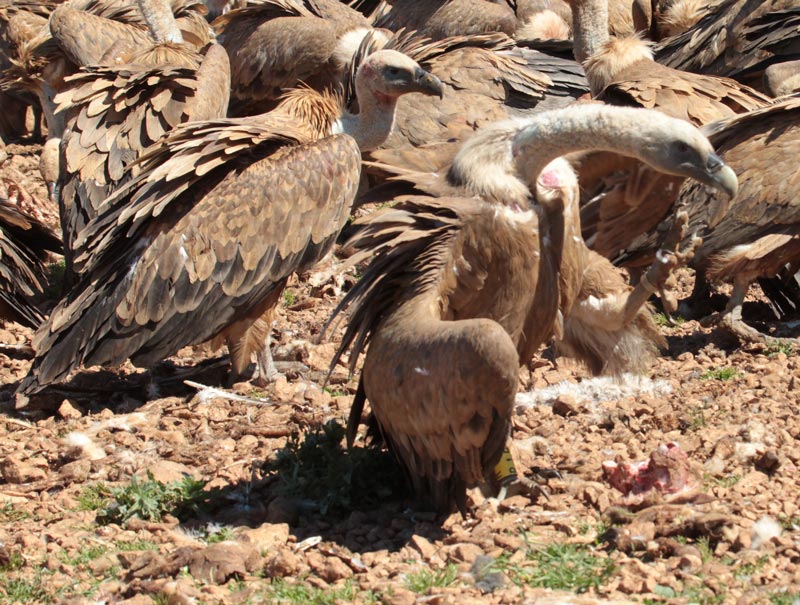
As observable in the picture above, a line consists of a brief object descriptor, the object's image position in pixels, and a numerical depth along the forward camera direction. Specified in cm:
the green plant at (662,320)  1592
